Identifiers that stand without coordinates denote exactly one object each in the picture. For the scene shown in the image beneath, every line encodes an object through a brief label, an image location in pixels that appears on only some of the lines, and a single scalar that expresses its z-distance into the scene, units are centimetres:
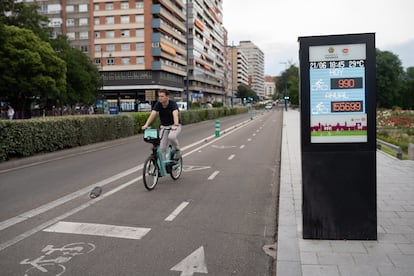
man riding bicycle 818
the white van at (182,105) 5522
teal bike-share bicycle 778
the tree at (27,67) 3947
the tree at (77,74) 5197
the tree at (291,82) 8771
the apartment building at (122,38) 6812
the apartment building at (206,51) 9050
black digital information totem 450
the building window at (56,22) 7131
